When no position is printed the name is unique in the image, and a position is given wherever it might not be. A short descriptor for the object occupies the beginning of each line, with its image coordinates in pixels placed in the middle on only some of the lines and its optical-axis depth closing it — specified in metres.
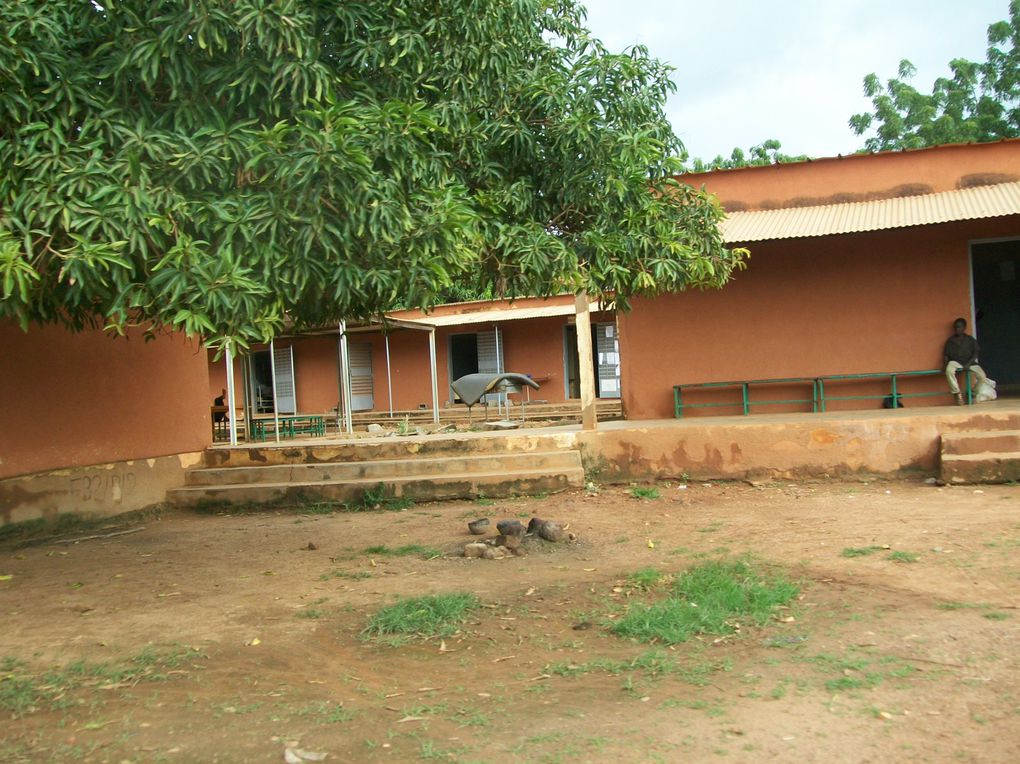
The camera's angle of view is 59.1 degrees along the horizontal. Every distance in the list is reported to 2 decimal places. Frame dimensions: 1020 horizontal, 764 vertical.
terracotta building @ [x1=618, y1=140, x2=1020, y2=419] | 10.51
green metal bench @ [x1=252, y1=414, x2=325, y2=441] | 14.50
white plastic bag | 10.40
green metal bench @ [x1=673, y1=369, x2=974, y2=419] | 10.59
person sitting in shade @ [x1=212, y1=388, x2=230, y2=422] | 15.74
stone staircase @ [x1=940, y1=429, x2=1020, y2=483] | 8.60
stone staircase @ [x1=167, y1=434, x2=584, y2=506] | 9.76
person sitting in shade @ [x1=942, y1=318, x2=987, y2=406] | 10.28
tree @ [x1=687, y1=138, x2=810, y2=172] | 27.36
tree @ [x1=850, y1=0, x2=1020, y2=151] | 24.34
